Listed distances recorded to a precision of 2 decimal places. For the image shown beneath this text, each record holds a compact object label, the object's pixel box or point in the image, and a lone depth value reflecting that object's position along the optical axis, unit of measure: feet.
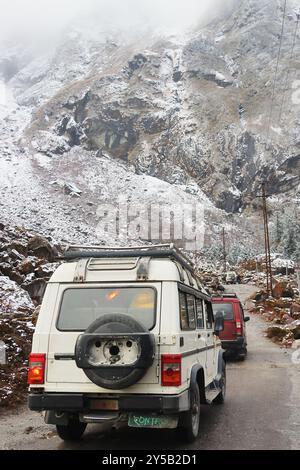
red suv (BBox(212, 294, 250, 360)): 49.52
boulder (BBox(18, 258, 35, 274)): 61.98
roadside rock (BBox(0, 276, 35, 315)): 47.47
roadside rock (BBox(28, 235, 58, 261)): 76.48
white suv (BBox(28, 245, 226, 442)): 18.43
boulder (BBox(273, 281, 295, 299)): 122.42
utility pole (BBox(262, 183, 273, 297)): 123.72
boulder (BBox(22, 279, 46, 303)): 58.34
